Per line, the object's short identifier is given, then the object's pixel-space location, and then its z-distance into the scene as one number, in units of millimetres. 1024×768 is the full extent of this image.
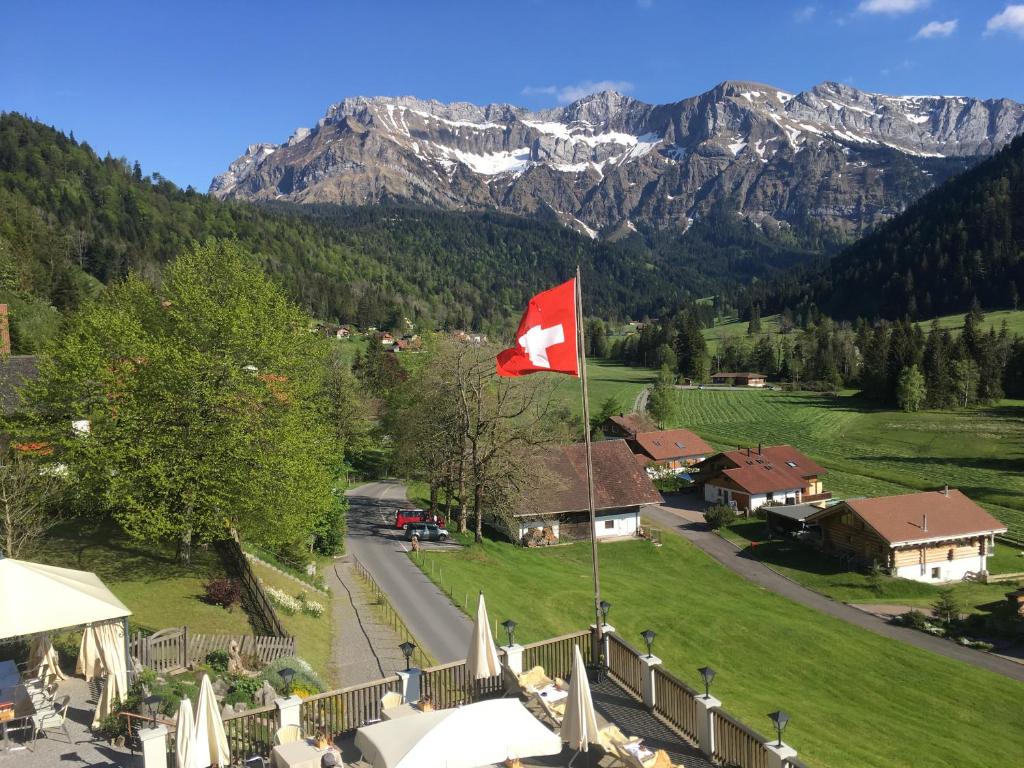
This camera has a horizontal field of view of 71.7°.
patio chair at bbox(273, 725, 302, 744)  13867
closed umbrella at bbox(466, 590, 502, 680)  16547
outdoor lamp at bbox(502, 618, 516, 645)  17066
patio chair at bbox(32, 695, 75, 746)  14578
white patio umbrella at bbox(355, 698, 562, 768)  11602
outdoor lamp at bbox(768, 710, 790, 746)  12369
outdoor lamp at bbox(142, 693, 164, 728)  13711
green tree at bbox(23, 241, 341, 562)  25125
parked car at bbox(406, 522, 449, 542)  42562
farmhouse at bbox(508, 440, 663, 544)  49875
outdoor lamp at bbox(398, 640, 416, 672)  16172
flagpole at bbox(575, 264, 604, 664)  15891
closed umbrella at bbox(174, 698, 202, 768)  12398
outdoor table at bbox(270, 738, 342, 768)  12930
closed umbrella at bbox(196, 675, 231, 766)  12578
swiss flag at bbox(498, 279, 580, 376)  16078
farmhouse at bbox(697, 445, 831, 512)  64875
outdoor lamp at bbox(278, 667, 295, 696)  15199
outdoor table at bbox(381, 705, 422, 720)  14938
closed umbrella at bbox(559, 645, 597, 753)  13023
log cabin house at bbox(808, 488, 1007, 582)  47594
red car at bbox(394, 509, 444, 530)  45219
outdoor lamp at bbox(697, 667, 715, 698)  14102
